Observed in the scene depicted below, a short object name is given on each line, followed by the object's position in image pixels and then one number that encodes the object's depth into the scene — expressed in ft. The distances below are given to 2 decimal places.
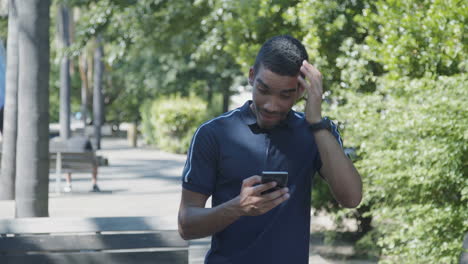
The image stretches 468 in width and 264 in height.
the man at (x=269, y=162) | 9.01
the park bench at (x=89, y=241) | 18.06
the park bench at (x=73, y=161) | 52.11
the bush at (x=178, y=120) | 105.50
